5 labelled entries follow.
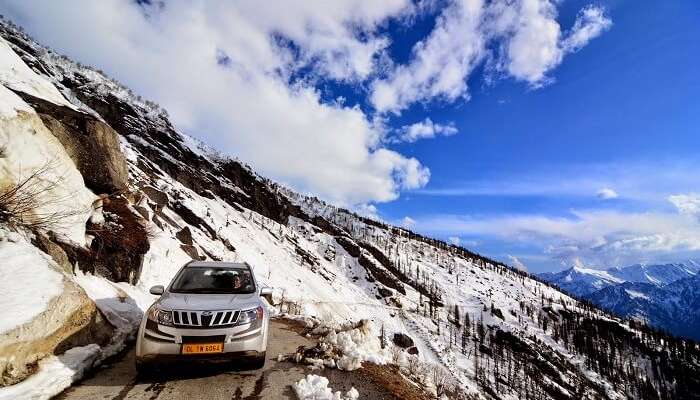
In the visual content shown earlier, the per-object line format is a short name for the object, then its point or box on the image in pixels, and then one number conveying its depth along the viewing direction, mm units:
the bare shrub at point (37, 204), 8523
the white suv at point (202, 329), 5961
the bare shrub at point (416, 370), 8469
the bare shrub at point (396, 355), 9095
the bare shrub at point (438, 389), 7471
